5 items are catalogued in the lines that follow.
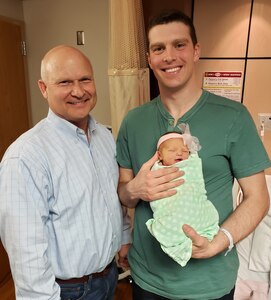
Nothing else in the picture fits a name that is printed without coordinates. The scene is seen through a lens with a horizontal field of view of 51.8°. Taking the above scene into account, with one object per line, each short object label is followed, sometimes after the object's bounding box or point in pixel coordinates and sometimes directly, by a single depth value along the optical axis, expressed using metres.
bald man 0.95
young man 1.02
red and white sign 2.43
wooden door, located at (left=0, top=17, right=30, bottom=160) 2.38
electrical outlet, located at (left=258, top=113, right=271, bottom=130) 2.39
